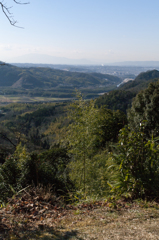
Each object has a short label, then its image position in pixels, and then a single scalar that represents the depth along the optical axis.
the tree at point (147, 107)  17.69
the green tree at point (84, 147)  7.20
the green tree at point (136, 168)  3.23
